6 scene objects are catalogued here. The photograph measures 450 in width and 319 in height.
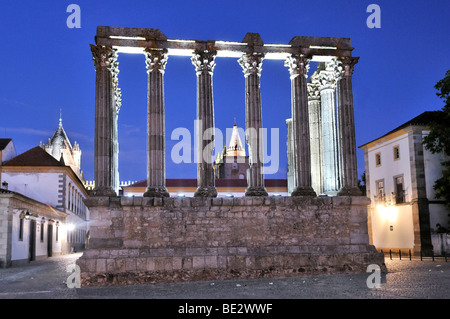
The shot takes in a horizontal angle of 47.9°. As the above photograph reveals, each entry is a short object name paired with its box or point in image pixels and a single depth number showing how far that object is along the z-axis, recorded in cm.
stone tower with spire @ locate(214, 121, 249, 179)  8700
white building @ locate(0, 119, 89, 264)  4050
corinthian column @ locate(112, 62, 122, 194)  2183
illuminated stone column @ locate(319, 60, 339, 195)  2359
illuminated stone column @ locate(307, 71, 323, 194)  2517
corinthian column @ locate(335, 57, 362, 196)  2219
